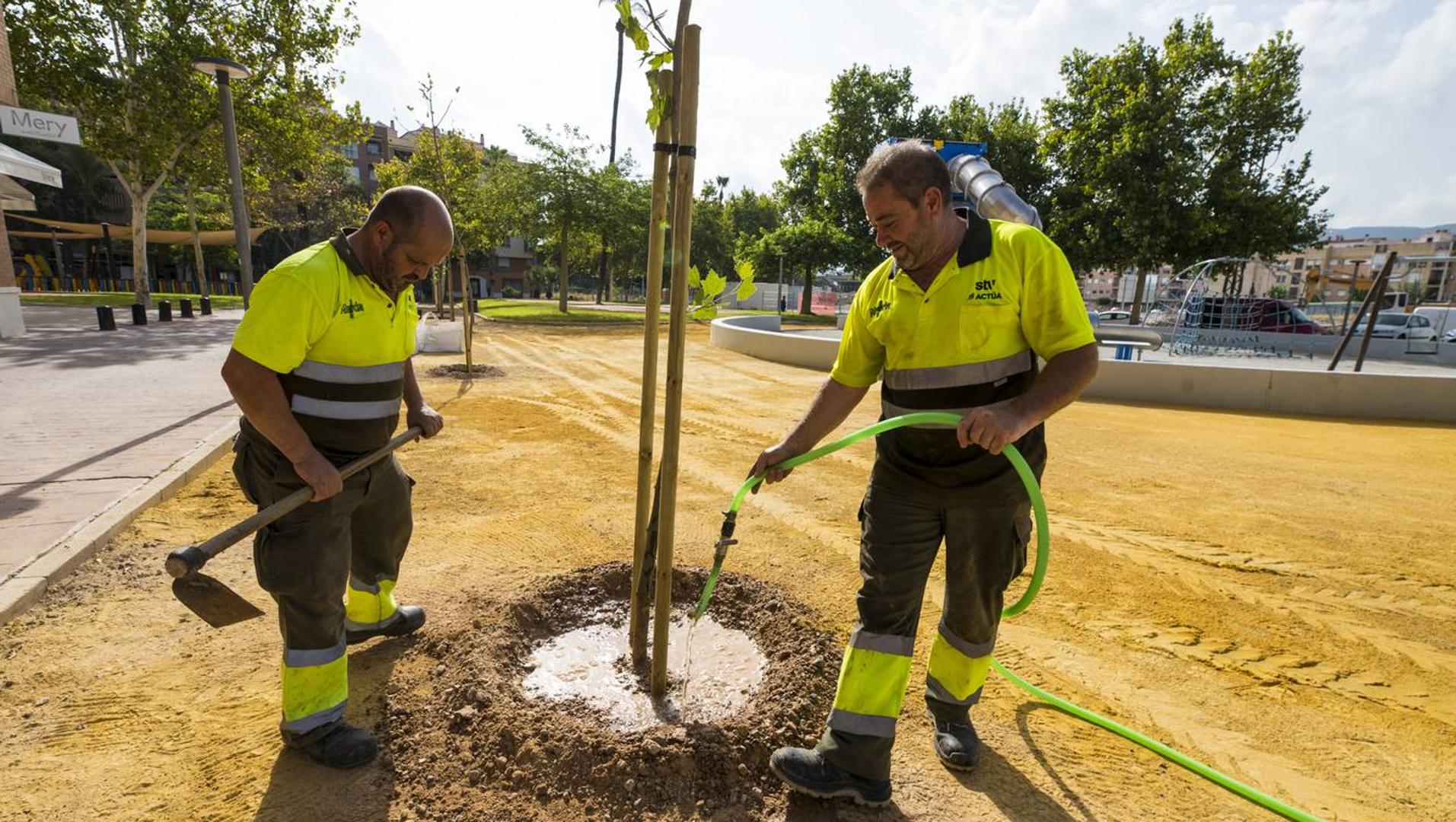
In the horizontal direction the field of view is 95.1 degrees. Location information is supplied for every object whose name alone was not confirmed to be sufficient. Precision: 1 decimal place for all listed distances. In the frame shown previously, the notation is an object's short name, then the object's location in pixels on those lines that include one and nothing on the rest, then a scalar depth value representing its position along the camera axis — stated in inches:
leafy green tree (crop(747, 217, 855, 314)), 1174.3
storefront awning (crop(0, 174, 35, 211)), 514.6
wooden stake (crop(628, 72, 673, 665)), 87.0
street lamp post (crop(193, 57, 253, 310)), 350.0
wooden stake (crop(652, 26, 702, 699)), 84.6
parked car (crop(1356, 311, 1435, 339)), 706.2
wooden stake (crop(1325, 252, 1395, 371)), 421.6
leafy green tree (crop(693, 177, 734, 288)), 1859.0
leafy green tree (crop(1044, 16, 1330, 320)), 901.8
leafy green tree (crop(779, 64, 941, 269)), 1182.9
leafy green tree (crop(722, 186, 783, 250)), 2069.4
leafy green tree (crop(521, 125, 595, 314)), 1000.2
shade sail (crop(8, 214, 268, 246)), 1188.5
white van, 683.4
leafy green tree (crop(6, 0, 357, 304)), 663.8
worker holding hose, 79.2
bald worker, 80.8
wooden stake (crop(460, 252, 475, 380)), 429.3
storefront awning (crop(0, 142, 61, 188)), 434.3
